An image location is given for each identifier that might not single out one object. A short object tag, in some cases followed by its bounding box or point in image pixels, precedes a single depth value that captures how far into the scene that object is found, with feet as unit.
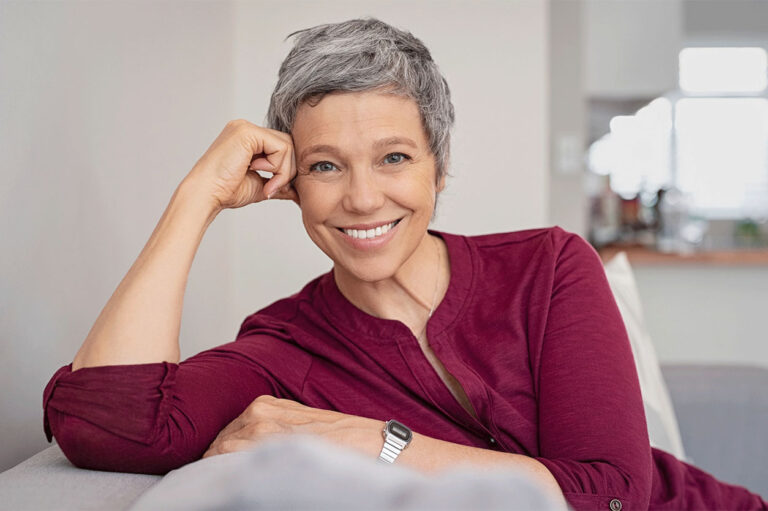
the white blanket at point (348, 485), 1.49
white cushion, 5.90
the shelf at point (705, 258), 12.93
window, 21.56
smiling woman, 3.84
